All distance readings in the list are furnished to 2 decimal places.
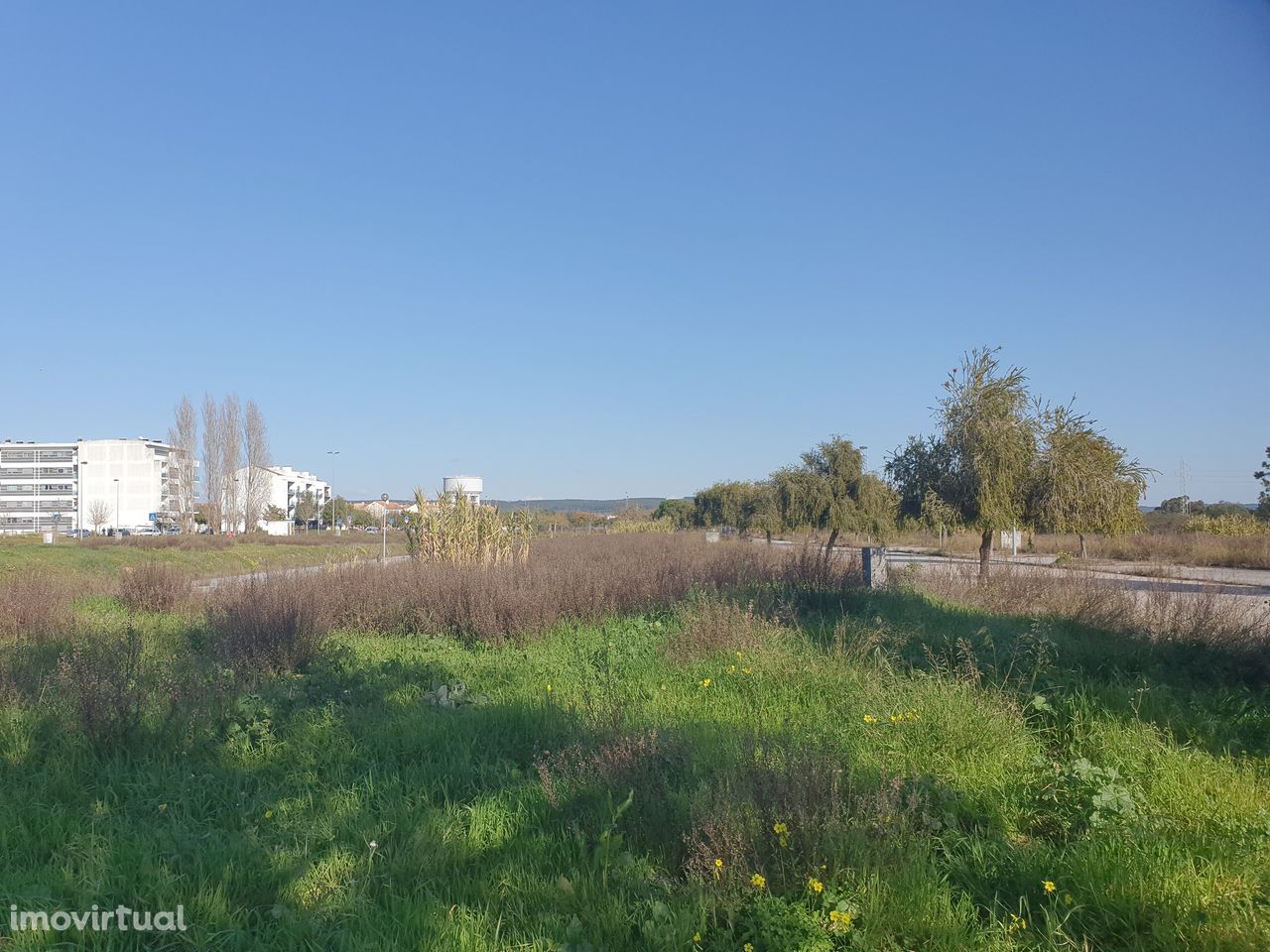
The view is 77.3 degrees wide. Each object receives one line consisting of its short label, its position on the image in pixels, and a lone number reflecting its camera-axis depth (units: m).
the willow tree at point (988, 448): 14.90
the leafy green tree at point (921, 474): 15.73
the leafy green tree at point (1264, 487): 32.66
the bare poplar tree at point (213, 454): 59.06
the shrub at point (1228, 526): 34.44
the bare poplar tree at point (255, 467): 59.32
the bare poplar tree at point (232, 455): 58.81
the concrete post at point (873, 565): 11.59
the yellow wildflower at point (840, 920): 3.07
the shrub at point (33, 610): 9.39
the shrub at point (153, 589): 12.68
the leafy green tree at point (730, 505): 41.38
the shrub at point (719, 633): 7.66
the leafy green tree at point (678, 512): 61.89
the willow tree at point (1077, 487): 14.88
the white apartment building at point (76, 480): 103.12
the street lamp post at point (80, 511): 95.16
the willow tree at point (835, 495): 28.61
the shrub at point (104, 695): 5.34
